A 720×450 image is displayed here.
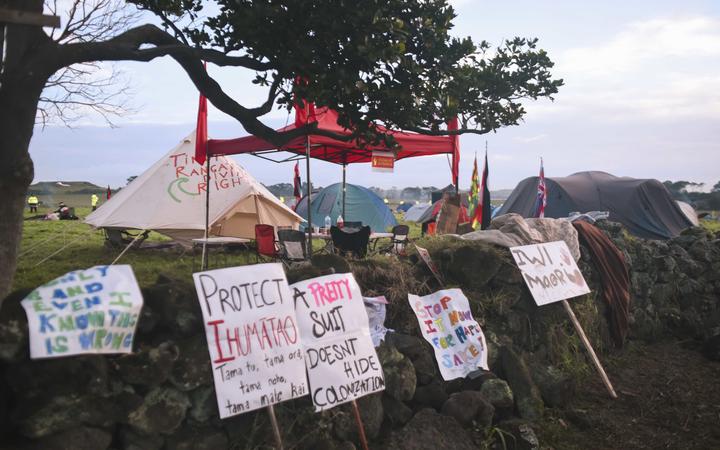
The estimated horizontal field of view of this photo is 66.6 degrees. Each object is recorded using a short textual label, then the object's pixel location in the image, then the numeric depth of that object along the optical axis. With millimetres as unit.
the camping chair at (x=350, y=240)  8148
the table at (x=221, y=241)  8898
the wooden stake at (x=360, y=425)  3623
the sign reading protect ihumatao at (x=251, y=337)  3244
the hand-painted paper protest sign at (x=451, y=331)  4500
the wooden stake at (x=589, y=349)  5025
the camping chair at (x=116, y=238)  10980
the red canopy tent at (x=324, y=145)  7559
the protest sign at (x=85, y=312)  2797
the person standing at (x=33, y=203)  26938
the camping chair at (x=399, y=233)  9633
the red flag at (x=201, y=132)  8820
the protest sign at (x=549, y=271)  5355
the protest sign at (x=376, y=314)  4336
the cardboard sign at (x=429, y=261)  5142
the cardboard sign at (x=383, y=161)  8109
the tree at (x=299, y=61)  4445
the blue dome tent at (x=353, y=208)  15930
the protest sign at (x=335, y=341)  3631
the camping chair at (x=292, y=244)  8445
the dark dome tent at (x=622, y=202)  14075
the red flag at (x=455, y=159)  8984
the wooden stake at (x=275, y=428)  3313
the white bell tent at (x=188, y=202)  10539
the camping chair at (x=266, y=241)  8508
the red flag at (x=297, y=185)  14547
